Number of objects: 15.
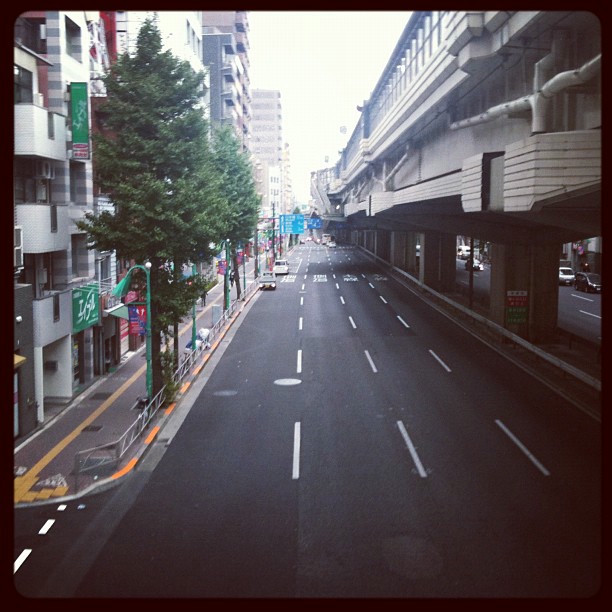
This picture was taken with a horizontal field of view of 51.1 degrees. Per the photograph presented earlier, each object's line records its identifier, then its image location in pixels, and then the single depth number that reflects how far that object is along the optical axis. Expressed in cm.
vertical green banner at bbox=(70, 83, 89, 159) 2466
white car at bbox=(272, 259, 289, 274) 7106
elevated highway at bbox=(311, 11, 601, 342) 957
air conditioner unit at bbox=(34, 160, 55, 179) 2423
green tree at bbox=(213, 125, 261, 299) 4488
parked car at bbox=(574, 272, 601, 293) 5590
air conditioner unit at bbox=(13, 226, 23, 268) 1955
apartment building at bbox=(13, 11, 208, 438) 2220
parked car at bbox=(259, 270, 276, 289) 5675
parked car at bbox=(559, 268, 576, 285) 6238
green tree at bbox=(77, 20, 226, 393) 2325
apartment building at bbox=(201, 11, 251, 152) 7875
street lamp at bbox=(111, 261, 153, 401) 2191
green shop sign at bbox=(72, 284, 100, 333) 2641
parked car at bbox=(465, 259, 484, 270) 8176
